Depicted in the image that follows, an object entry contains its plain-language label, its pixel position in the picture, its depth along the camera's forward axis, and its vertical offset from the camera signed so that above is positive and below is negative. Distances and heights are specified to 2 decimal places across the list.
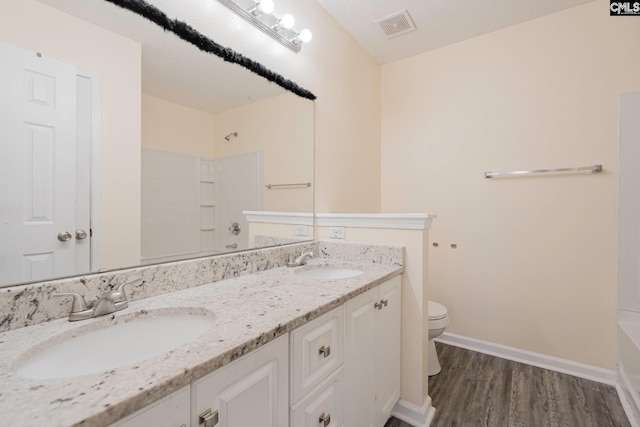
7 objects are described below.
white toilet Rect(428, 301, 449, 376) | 1.94 -0.78
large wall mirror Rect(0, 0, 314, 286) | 0.80 +0.23
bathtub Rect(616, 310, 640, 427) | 1.52 -0.85
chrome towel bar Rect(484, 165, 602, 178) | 1.91 +0.28
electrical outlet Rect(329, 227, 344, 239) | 1.81 -0.14
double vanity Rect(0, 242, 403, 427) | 0.51 -0.34
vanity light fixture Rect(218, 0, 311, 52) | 1.44 +1.02
